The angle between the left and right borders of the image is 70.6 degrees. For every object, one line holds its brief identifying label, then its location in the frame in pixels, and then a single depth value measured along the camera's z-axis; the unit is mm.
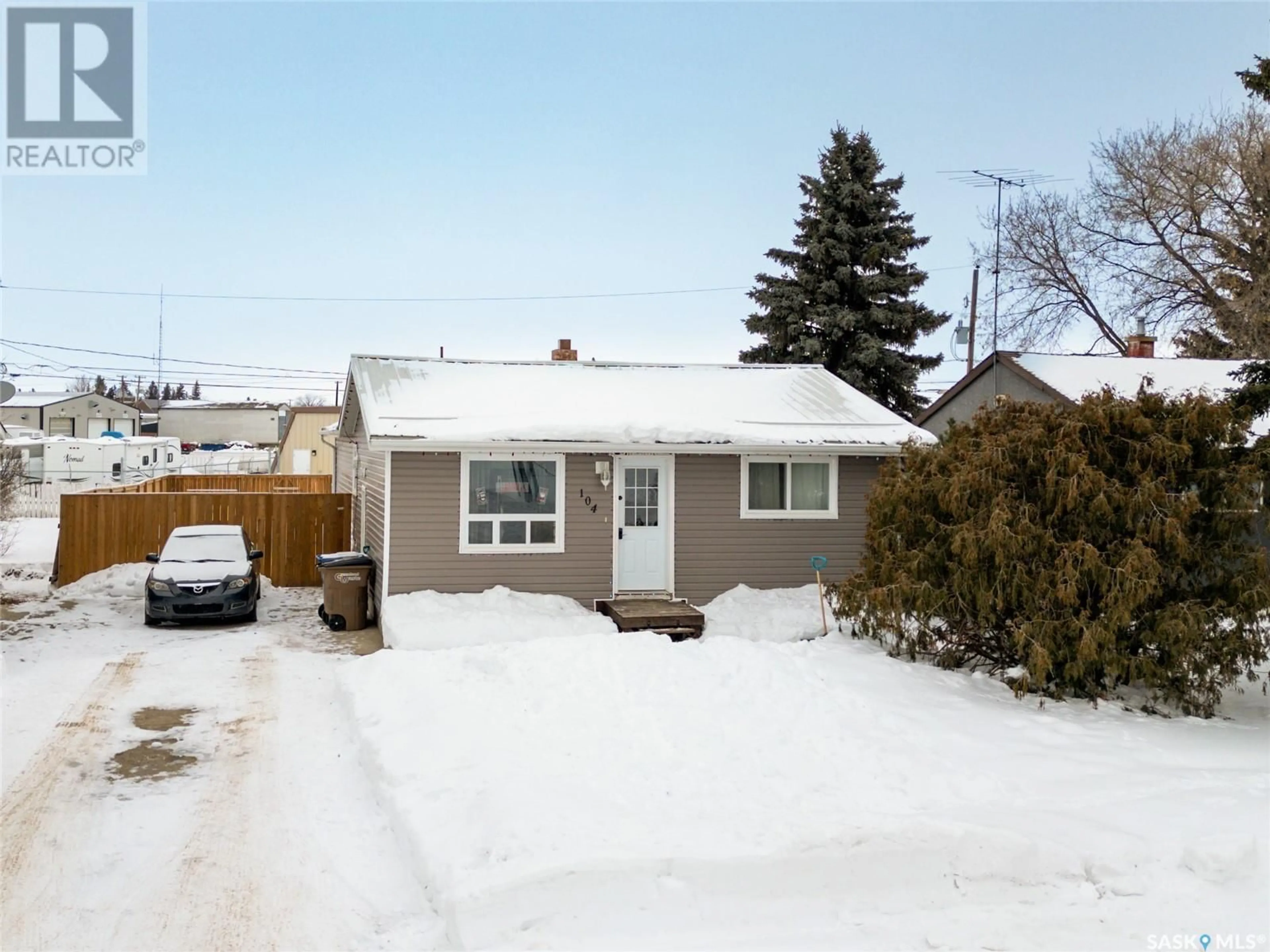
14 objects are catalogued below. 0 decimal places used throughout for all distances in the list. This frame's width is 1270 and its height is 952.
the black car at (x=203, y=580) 12961
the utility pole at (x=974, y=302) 28969
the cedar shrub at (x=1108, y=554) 8273
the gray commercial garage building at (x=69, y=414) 57594
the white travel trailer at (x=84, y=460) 39562
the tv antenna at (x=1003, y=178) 28250
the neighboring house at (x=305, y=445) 42562
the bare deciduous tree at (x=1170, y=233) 23250
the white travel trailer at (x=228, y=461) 46750
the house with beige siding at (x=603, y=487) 12844
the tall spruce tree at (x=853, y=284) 26078
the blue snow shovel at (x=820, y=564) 11836
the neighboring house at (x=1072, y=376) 19031
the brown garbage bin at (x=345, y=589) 13000
